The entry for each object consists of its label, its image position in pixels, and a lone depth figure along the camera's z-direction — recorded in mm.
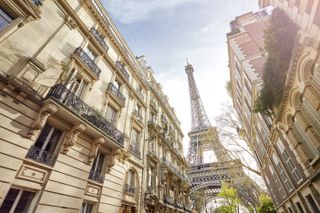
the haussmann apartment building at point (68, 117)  6496
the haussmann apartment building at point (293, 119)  7355
